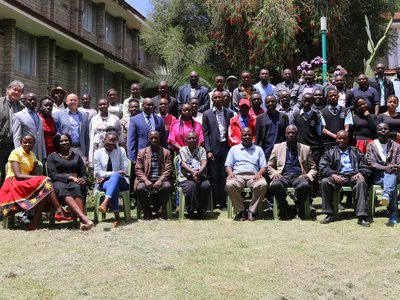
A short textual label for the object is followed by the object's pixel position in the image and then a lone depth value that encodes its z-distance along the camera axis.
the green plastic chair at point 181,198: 7.46
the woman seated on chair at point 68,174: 6.73
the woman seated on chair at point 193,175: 7.44
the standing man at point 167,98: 8.54
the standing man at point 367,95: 8.20
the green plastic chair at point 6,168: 6.82
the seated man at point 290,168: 7.27
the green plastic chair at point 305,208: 7.34
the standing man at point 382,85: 8.55
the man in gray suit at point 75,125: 7.75
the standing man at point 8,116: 7.24
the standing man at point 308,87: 8.27
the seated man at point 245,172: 7.32
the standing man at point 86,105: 8.51
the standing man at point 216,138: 8.04
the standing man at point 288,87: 8.61
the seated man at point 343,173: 6.87
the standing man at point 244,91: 8.64
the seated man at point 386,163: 6.75
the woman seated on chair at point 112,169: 6.96
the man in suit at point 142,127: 7.91
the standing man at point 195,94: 8.80
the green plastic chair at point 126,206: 7.23
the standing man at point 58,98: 8.26
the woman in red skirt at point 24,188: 6.60
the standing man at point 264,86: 8.71
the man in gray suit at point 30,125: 7.03
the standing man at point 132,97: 8.93
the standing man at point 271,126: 7.75
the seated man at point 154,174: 7.34
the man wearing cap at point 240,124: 8.00
